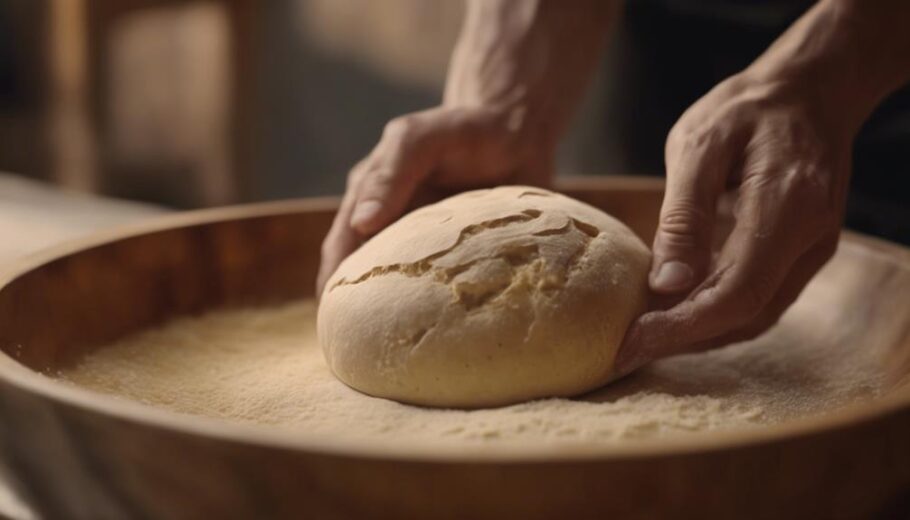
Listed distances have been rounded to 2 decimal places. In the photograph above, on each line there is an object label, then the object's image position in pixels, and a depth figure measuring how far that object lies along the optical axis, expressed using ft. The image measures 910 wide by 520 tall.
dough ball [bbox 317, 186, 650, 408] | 2.29
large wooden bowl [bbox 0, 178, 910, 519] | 1.50
